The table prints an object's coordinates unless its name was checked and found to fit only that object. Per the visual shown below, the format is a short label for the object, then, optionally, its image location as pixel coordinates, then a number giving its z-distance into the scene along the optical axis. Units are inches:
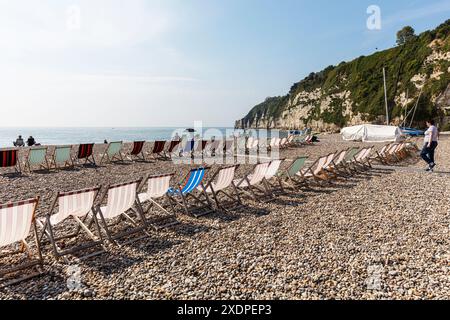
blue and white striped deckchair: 244.4
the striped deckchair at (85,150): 496.6
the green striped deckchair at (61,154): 453.7
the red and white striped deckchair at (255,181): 284.8
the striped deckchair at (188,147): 601.0
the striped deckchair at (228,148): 681.6
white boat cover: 987.3
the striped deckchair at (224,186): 257.2
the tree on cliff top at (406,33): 3184.1
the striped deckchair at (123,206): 183.2
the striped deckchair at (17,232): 140.6
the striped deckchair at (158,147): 581.3
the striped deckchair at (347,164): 411.5
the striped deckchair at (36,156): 425.4
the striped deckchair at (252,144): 735.7
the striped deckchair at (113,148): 520.7
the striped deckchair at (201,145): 624.7
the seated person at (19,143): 919.0
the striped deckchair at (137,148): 555.8
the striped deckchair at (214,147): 649.6
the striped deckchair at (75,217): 165.5
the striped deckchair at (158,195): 216.7
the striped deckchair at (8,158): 409.7
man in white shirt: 405.7
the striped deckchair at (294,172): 318.3
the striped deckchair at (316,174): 346.0
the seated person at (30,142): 959.1
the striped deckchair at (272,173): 299.1
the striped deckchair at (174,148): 633.0
